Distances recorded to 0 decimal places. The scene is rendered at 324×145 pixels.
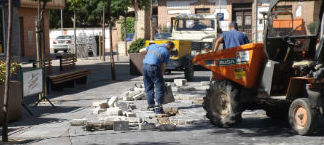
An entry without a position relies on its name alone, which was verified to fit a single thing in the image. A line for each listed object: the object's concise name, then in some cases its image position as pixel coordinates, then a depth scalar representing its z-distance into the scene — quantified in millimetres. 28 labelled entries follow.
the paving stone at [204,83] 17028
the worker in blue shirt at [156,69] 11523
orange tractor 9008
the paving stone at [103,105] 11898
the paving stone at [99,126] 9570
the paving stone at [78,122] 9992
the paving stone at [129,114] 10645
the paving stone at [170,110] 11530
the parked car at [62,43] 42812
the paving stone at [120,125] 9559
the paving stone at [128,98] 13514
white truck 21266
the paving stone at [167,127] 9602
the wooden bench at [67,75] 15352
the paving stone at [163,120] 10523
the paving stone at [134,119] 10203
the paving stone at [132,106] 12184
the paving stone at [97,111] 11461
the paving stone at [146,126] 9656
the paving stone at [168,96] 11867
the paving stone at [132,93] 13983
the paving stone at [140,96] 13841
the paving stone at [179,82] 16906
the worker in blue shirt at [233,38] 11195
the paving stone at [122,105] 11558
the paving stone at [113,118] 10172
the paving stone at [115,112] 10969
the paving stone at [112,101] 12055
